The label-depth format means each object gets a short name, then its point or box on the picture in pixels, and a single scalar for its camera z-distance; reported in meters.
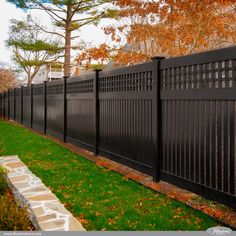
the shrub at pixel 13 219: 3.75
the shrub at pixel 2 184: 5.59
